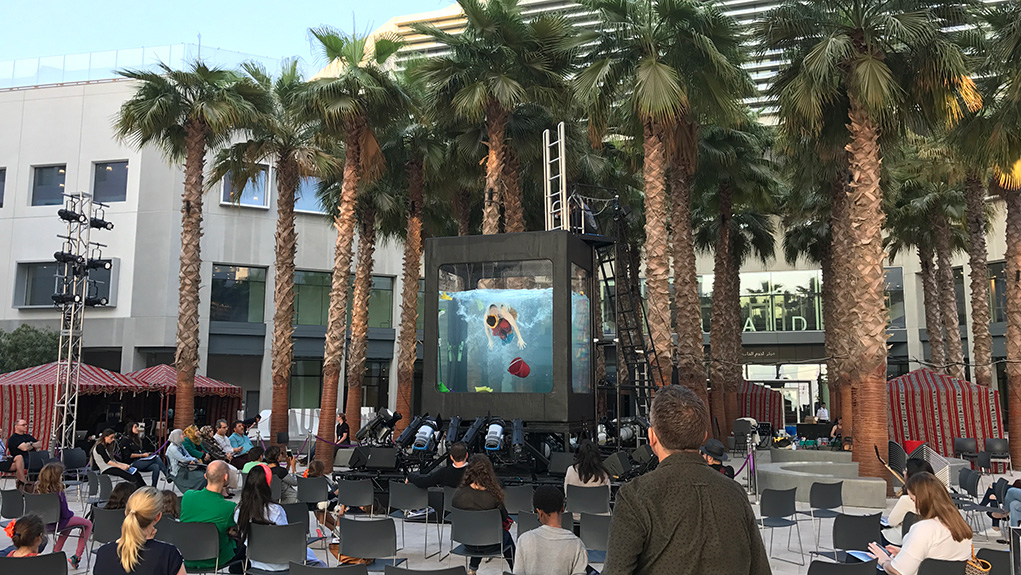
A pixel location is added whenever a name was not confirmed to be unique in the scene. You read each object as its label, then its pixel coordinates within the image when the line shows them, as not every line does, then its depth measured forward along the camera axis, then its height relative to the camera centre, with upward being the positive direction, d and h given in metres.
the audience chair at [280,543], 6.77 -1.42
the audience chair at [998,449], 19.55 -1.68
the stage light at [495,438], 12.17 -0.93
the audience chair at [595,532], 7.77 -1.50
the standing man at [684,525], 2.87 -0.53
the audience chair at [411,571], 5.43 -1.32
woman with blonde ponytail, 4.73 -1.05
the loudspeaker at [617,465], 13.38 -1.47
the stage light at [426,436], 12.17 -0.91
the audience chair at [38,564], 5.43 -1.31
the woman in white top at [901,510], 6.96 -1.14
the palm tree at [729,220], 23.67 +5.78
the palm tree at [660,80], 17.03 +6.46
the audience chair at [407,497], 9.94 -1.50
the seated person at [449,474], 10.03 -1.31
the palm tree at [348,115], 19.39 +6.37
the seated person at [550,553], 4.92 -1.08
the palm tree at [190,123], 20.78 +6.57
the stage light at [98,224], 19.74 +3.71
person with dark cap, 12.95 -1.26
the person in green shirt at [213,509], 6.98 -1.16
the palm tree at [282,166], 22.38 +5.95
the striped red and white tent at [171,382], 25.38 -0.26
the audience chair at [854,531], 7.77 -1.46
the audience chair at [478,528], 7.57 -1.42
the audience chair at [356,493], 10.27 -1.50
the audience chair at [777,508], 9.20 -1.48
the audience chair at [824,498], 10.01 -1.49
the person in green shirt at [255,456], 9.97 -1.01
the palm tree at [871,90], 14.87 +5.49
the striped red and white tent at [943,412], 21.16 -0.85
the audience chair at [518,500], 9.80 -1.50
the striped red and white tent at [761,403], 32.84 -1.03
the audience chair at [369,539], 7.25 -1.47
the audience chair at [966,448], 19.89 -1.67
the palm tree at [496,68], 18.16 +7.23
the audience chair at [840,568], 5.47 -1.29
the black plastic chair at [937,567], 5.21 -1.21
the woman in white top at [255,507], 6.96 -1.15
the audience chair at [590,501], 9.62 -1.47
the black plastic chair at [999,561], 5.84 -1.31
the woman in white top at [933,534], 5.27 -1.01
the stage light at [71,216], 18.59 +3.62
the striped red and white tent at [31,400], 21.19 -0.72
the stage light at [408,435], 12.74 -0.94
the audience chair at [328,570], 5.50 -1.33
